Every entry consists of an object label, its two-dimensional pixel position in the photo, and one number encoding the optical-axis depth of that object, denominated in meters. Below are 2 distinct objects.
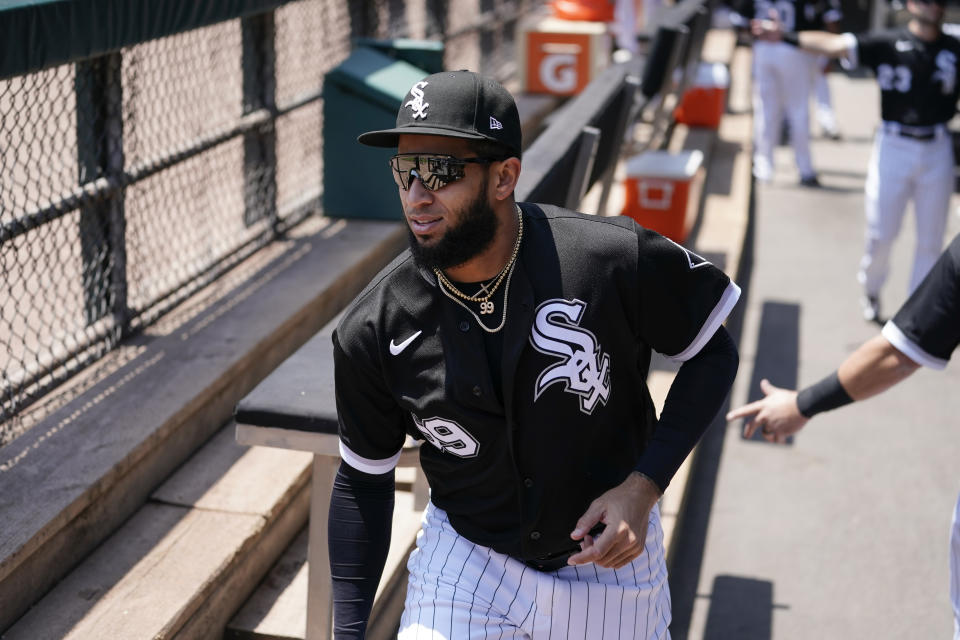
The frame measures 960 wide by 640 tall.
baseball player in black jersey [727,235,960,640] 5.79
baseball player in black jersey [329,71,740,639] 4.97
